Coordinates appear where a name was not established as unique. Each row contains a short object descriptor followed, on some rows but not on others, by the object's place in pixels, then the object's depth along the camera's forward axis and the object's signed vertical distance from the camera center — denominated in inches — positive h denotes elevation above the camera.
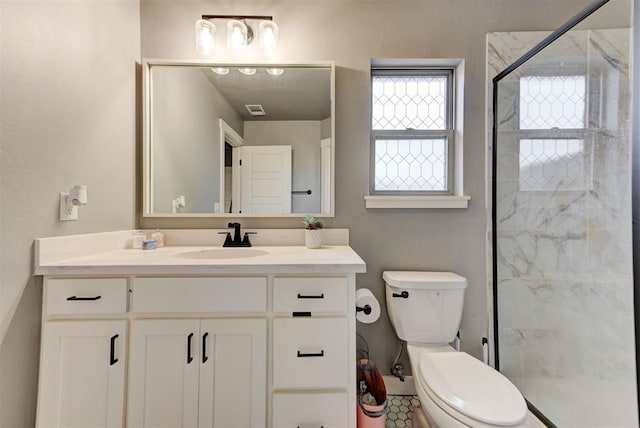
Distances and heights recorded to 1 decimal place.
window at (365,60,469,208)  62.5 +19.3
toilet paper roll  47.1 -17.9
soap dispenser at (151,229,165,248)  56.0 -5.8
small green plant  54.6 -2.6
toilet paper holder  47.1 -17.7
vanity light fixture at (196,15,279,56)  55.3 +37.9
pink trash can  44.3 -33.1
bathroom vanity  36.9 -19.1
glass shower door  45.5 -1.6
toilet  34.4 -25.6
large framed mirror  58.2 +15.5
